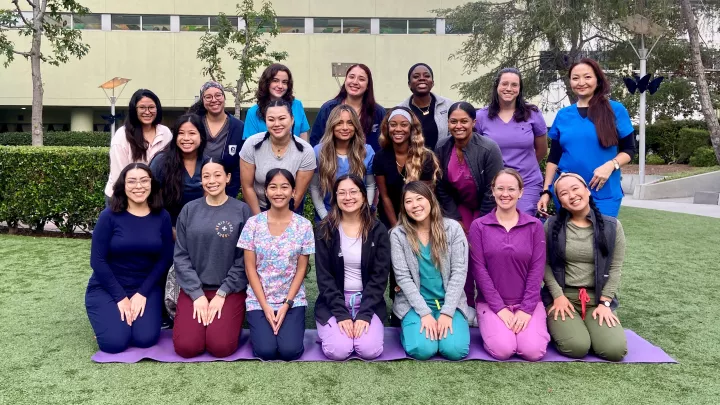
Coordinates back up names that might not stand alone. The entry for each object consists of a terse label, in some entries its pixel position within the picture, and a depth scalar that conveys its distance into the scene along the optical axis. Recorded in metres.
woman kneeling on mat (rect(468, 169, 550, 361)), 4.01
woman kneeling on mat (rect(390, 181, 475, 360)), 3.97
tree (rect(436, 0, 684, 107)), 18.12
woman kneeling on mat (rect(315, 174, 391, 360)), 4.00
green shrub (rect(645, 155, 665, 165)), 23.38
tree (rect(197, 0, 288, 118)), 19.36
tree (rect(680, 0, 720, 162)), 16.08
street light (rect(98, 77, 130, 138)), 25.84
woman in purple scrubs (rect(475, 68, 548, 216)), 4.63
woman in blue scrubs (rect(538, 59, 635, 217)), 4.32
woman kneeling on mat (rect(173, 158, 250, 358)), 4.00
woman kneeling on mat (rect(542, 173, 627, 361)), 3.97
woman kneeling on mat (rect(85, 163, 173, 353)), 4.03
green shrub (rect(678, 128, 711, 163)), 21.95
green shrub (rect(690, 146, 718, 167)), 19.97
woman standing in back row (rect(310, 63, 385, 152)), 4.88
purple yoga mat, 3.85
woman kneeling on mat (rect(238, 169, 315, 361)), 3.92
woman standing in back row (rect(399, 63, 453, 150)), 4.86
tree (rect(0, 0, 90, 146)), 11.86
